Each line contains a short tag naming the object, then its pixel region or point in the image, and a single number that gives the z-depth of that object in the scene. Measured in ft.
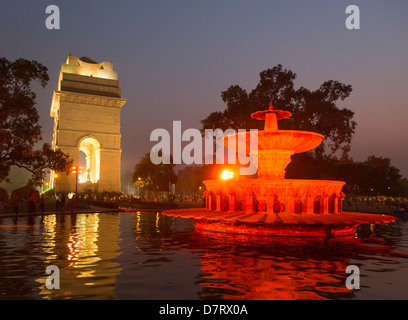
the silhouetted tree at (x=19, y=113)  76.69
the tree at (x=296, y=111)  98.22
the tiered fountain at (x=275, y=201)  36.91
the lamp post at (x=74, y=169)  102.42
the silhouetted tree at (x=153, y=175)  178.91
